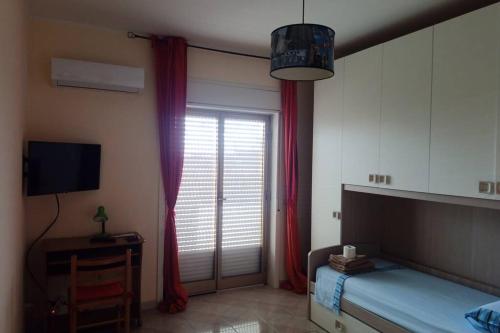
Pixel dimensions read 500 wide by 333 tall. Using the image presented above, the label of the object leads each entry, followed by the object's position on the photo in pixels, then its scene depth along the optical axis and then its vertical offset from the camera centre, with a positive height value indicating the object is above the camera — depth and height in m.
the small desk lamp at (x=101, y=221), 3.23 -0.55
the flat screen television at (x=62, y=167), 2.91 -0.06
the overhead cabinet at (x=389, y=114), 2.81 +0.45
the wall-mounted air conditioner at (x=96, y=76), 3.16 +0.76
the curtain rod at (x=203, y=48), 3.51 +1.21
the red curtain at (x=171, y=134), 3.60 +0.28
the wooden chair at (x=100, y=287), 2.74 -1.02
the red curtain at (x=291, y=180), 4.23 -0.18
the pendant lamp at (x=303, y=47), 1.87 +0.61
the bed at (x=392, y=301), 2.40 -0.96
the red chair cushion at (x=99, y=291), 2.81 -1.04
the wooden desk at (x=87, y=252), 2.94 -0.77
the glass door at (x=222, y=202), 3.96 -0.44
